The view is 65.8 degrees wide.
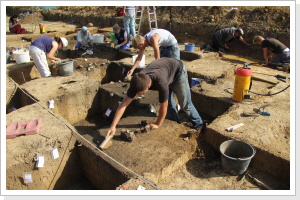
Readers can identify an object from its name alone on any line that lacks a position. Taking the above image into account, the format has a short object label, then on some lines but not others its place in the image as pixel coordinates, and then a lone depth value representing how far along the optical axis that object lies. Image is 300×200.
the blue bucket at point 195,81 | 5.41
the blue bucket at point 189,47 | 7.92
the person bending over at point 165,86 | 2.75
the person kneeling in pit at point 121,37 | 8.02
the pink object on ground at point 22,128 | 3.44
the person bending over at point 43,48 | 5.56
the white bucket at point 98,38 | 9.26
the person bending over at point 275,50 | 6.75
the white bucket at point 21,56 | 6.78
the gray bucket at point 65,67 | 5.59
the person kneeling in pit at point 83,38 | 8.46
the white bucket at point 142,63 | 6.18
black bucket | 2.94
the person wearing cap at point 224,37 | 8.12
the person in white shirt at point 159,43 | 4.21
